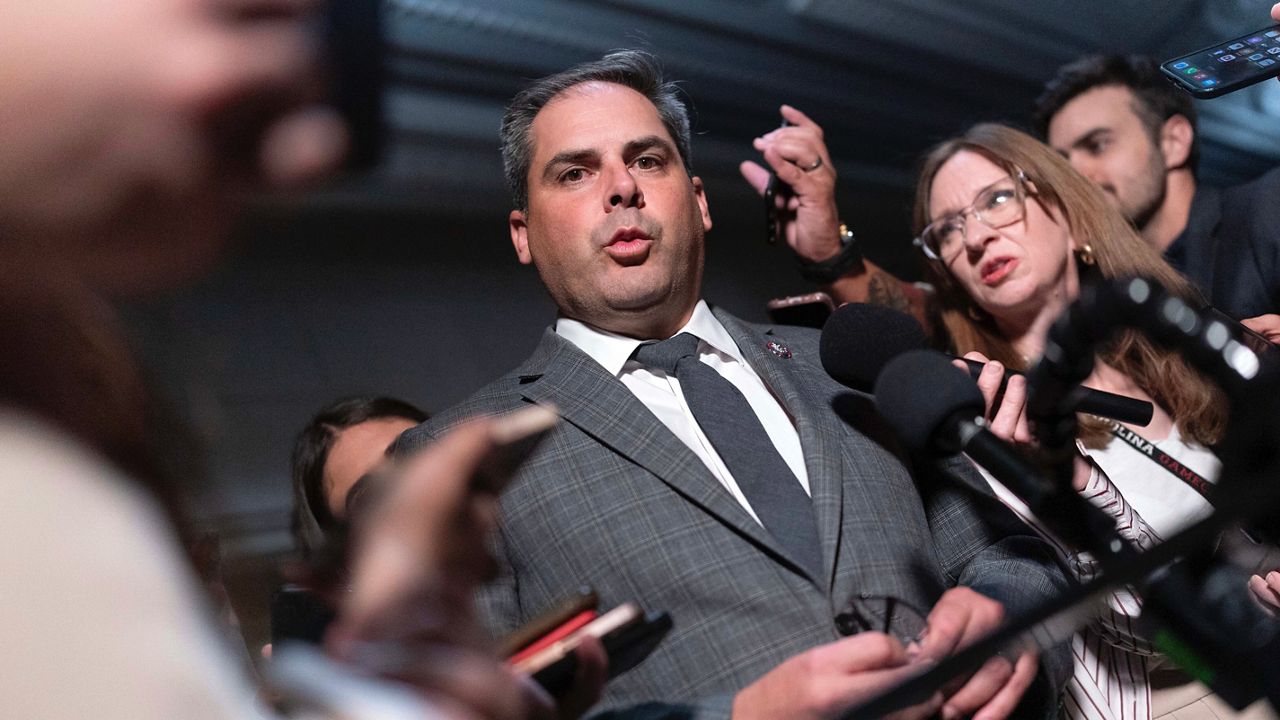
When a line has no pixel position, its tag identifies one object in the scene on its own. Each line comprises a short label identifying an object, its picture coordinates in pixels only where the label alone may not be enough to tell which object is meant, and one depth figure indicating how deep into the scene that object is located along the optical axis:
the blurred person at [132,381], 0.48
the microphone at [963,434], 0.88
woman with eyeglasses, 1.60
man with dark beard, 2.17
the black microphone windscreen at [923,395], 0.98
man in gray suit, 1.14
